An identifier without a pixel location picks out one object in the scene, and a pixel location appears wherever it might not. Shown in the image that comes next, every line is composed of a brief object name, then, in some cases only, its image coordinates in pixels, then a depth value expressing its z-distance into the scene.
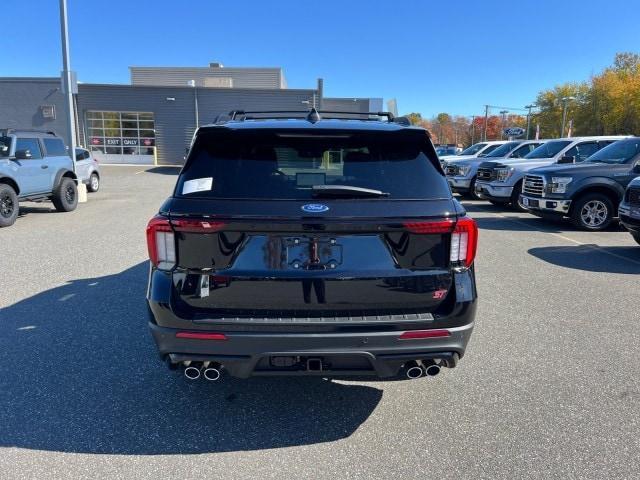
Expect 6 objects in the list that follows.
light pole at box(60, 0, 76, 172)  13.88
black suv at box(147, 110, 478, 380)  2.64
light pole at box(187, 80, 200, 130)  33.68
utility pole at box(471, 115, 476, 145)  105.35
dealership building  33.41
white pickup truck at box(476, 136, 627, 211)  13.04
